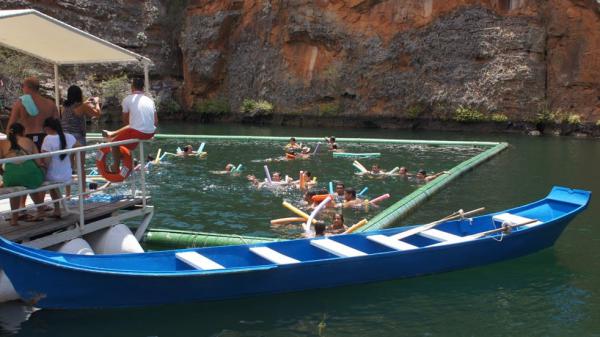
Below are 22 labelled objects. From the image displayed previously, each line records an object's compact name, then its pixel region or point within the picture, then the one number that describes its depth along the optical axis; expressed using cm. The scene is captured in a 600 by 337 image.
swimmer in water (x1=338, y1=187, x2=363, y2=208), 1484
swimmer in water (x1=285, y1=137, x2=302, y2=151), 2464
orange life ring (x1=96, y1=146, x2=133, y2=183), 976
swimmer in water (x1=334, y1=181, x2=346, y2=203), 1511
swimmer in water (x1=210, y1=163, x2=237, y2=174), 2008
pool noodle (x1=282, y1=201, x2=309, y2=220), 1320
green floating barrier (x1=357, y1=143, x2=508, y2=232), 1221
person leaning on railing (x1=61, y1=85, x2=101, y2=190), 972
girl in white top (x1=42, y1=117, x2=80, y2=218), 891
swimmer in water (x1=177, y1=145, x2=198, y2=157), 2384
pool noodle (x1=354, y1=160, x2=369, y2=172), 1989
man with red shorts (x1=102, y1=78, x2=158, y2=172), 945
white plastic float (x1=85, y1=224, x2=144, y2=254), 938
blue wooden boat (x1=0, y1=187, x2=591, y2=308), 751
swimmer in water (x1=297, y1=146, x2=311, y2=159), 2334
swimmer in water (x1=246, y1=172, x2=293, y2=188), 1747
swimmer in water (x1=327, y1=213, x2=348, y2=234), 1170
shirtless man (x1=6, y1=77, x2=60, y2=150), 894
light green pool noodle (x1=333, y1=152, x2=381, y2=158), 2388
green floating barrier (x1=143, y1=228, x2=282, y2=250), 1057
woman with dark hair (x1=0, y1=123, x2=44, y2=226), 848
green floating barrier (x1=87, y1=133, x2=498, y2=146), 2821
